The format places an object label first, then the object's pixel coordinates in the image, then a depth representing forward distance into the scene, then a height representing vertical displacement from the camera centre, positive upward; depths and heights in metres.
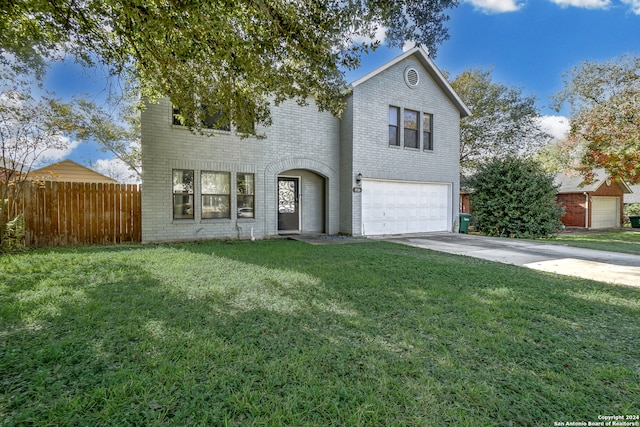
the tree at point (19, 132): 8.23 +2.14
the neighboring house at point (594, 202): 20.28 +0.43
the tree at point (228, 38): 4.71 +2.91
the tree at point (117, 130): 15.86 +4.62
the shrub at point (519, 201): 12.63 +0.30
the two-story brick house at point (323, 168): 9.92 +1.48
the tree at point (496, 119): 20.20 +5.95
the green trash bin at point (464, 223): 14.30 -0.70
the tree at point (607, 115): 13.69 +4.40
